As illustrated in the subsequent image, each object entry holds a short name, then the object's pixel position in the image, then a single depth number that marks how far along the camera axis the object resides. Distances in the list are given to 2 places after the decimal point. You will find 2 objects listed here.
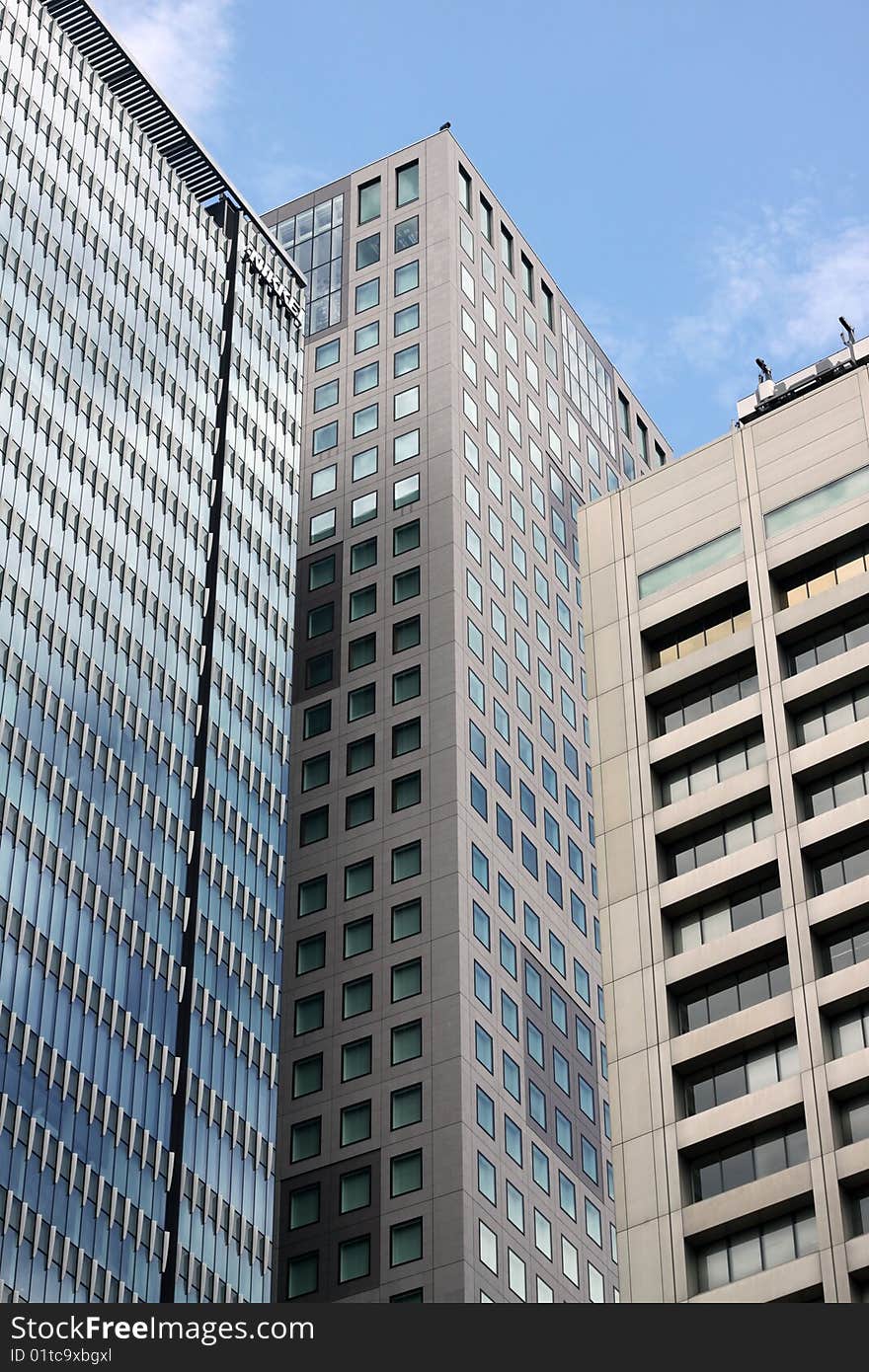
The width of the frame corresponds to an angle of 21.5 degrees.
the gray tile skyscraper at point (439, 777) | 113.44
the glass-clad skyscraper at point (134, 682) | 102.56
